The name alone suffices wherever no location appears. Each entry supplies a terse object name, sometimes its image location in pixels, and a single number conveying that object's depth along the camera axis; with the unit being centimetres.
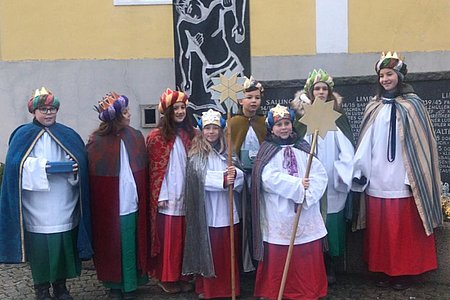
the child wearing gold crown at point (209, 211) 520
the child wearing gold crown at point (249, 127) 559
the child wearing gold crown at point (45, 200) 509
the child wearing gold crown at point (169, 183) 540
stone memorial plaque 680
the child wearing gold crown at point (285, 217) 498
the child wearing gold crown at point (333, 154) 543
